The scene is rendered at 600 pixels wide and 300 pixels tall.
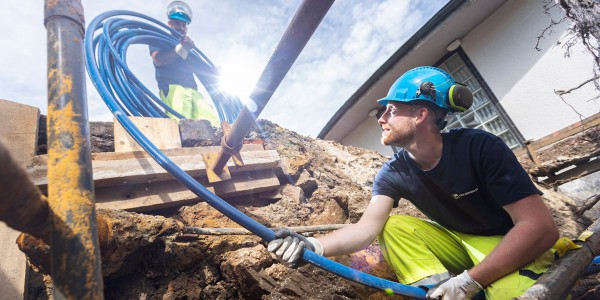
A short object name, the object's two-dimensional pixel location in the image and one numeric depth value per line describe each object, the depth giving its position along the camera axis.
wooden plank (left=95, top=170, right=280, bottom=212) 2.25
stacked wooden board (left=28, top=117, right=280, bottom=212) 2.24
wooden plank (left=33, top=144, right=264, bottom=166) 2.27
